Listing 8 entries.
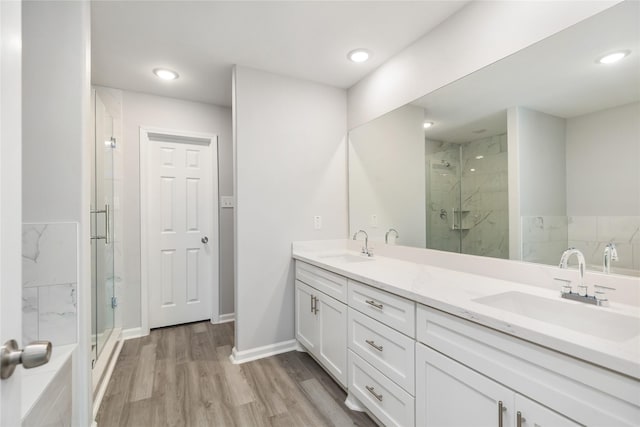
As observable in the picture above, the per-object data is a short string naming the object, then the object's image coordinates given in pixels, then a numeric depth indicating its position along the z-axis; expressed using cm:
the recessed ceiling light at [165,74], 242
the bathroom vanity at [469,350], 80
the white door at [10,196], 51
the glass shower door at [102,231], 210
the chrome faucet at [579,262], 121
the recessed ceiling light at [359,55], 217
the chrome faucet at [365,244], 246
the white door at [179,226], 296
